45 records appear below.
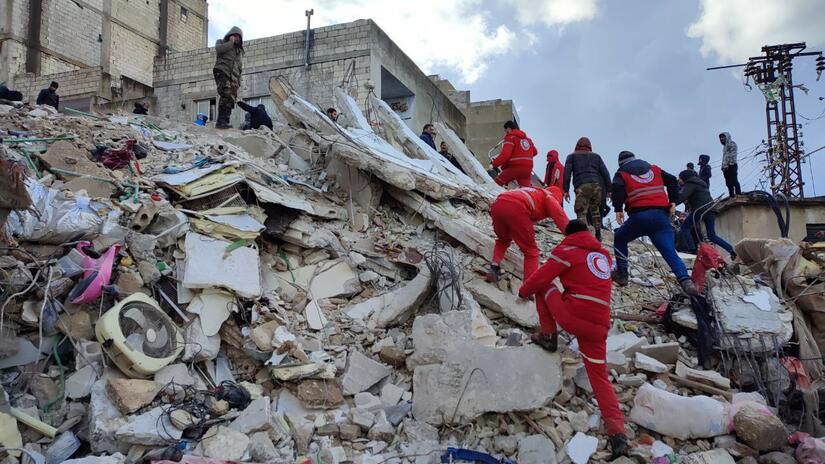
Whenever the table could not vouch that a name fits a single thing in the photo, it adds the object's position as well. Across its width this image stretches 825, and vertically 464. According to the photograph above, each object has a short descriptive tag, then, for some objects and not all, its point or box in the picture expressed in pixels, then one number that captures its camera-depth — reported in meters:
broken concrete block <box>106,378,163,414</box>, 3.52
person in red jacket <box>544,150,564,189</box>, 7.94
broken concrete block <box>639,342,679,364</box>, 4.45
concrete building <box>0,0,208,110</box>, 16.03
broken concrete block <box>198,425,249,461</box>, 3.35
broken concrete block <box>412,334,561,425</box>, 3.78
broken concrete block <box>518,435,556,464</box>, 3.52
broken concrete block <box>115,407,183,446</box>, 3.31
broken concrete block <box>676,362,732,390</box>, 4.16
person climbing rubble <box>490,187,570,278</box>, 4.88
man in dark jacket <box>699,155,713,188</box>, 9.23
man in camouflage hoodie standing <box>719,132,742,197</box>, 9.34
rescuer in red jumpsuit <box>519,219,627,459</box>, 3.55
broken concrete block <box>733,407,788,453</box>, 3.54
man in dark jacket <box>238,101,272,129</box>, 8.97
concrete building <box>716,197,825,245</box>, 12.10
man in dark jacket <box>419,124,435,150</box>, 9.43
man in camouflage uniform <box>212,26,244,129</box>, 8.15
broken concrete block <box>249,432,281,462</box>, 3.37
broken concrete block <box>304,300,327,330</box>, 4.70
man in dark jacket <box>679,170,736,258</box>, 6.83
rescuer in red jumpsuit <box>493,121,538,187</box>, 7.17
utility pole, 16.33
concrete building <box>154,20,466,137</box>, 13.17
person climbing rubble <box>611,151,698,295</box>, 4.90
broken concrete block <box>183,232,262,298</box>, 4.53
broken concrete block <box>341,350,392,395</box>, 4.08
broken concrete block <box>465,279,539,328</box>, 4.94
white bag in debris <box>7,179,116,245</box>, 4.36
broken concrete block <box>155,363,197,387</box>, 3.88
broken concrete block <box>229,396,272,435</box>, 3.54
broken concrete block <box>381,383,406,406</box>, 4.04
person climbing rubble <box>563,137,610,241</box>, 6.39
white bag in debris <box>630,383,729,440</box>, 3.66
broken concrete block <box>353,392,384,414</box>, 3.93
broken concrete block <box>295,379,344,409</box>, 3.91
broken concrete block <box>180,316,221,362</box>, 4.13
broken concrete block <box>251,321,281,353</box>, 4.23
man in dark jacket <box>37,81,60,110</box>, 9.33
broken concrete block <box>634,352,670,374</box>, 4.25
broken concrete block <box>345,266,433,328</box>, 4.87
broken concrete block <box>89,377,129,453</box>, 3.35
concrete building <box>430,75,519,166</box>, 18.56
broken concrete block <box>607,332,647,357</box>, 4.50
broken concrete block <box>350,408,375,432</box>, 3.72
